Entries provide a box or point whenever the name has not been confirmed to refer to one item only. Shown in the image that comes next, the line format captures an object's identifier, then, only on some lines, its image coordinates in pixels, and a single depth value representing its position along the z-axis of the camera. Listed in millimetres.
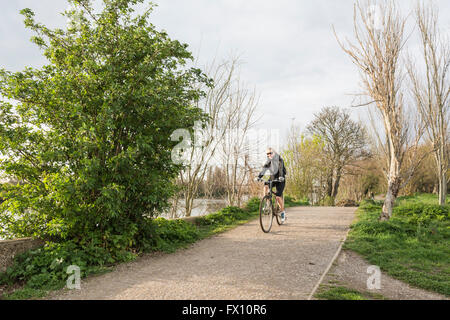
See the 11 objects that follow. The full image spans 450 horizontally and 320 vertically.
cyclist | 7867
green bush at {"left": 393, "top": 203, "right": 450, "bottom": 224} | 8594
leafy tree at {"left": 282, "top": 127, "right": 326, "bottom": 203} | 22219
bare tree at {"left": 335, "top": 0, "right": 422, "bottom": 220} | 8586
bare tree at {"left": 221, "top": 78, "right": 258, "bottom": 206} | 11164
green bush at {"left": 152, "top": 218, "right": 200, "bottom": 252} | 5941
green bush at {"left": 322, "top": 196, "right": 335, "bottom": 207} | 22219
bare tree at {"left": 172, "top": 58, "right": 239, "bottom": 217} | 9602
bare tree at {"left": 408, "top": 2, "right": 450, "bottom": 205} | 12000
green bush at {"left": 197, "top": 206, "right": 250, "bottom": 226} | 8825
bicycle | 7344
